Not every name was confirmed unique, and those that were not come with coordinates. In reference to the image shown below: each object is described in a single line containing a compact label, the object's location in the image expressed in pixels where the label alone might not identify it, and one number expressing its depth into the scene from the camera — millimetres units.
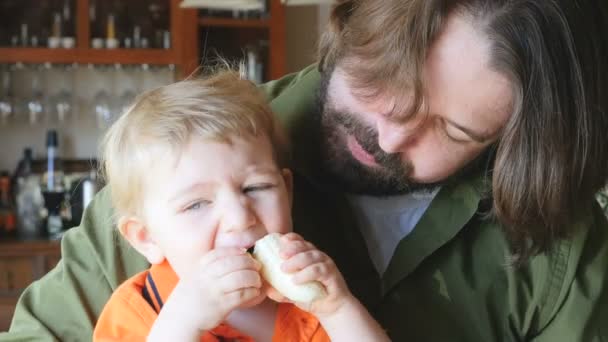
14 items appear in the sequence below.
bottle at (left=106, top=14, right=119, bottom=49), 3765
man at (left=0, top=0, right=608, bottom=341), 1126
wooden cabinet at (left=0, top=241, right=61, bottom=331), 3432
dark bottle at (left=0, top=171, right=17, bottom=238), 3582
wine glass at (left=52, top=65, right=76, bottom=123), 3893
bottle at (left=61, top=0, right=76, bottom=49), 3762
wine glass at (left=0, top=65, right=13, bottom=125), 3803
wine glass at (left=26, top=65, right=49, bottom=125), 3854
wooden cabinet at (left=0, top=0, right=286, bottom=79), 3691
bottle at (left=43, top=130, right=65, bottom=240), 3555
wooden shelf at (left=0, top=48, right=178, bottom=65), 3654
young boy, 1006
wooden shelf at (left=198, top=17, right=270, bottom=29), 3881
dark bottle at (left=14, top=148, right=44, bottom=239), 3584
